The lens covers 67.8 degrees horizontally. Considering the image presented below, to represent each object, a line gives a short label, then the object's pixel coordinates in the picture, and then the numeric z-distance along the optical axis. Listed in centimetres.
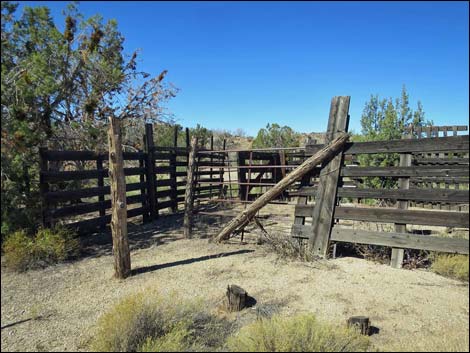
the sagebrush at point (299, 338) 257
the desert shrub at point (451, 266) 267
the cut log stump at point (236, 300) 385
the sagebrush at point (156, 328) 277
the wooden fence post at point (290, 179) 521
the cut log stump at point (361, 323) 295
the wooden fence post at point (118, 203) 494
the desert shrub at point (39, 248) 272
